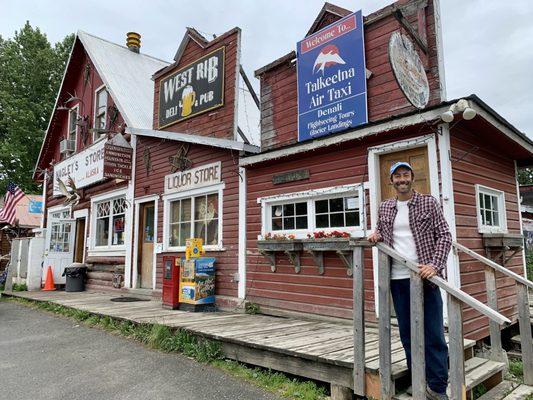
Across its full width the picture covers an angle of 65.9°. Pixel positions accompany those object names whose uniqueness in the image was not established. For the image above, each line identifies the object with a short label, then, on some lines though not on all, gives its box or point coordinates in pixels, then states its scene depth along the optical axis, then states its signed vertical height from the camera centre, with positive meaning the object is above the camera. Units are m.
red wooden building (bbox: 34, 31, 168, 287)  10.64 +2.76
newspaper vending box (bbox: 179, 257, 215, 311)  7.28 -0.64
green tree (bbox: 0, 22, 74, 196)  23.19 +9.10
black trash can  11.49 -0.82
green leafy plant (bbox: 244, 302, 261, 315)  7.01 -1.00
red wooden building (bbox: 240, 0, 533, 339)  5.07 +1.04
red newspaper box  7.46 -0.61
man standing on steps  3.05 -0.01
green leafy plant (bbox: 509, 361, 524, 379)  4.48 -1.35
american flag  13.87 +1.61
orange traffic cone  11.87 -0.90
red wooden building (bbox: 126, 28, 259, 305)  7.69 +1.78
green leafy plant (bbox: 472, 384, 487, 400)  3.71 -1.31
